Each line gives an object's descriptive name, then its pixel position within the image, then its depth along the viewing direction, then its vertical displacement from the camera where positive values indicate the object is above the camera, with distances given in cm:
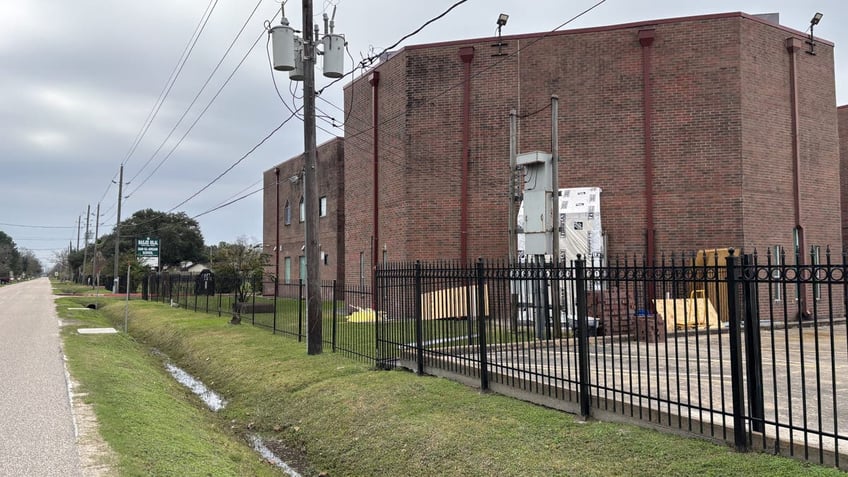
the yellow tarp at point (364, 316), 1363 -130
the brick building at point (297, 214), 2906 +279
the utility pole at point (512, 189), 1493 +182
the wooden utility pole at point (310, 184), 1271 +175
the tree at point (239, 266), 2120 +0
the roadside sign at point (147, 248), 2995 +95
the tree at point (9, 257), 12923 +278
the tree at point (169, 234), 7106 +403
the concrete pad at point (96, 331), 1966 -211
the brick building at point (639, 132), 1708 +387
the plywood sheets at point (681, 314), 1461 -132
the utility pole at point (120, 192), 4284 +555
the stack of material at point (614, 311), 1314 -109
